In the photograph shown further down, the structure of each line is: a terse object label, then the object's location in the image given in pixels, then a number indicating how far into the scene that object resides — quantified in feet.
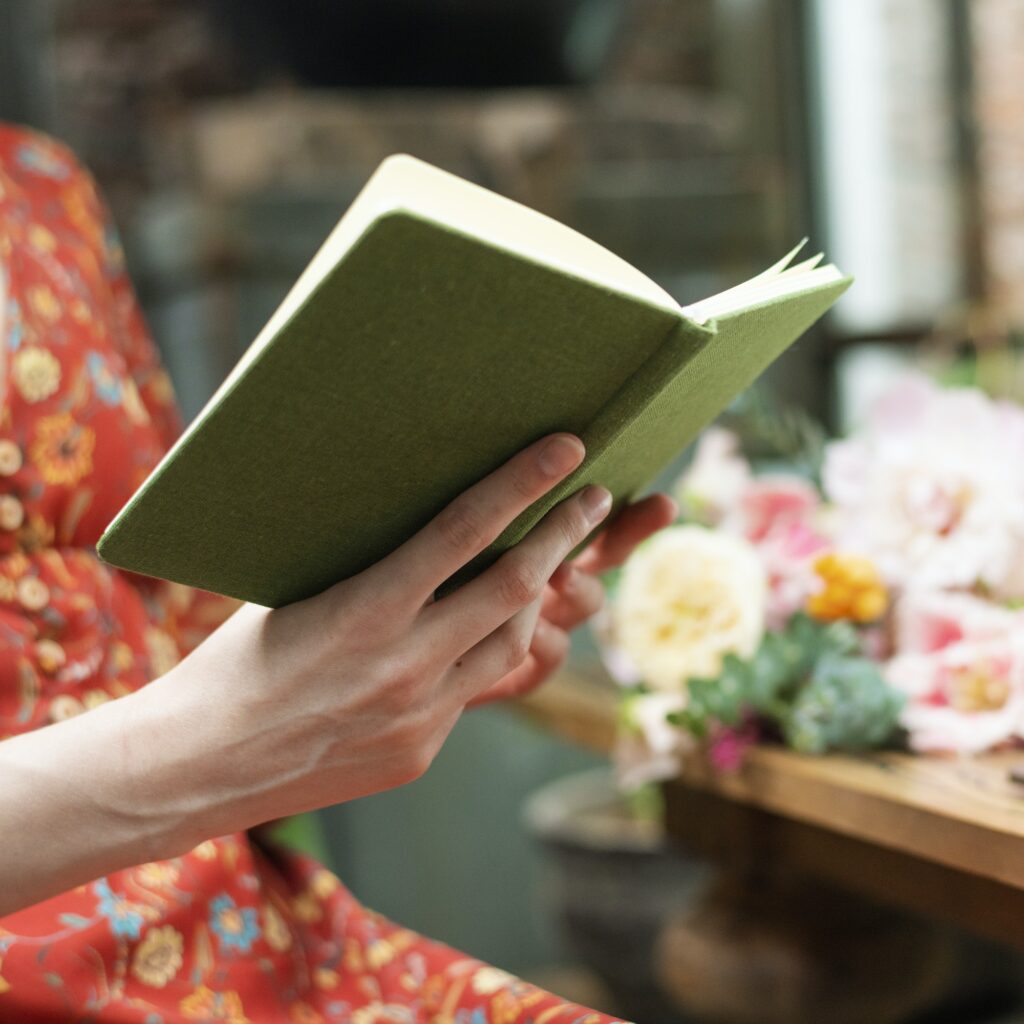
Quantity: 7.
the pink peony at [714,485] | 3.65
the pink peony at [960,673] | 2.65
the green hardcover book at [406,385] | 1.45
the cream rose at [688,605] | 3.13
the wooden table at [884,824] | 2.40
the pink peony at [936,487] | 2.88
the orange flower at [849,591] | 3.04
